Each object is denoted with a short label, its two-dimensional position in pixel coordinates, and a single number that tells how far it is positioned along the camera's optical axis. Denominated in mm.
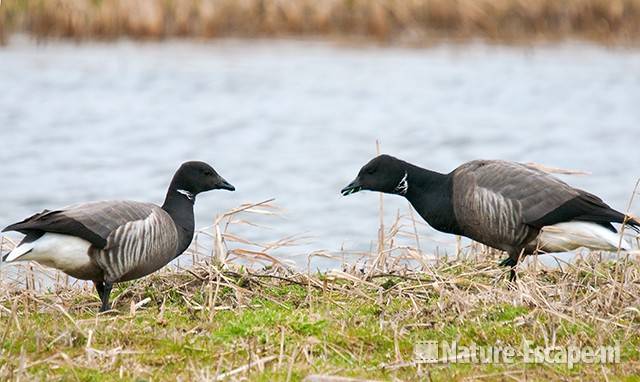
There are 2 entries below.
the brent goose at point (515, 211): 17297
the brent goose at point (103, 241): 15266
